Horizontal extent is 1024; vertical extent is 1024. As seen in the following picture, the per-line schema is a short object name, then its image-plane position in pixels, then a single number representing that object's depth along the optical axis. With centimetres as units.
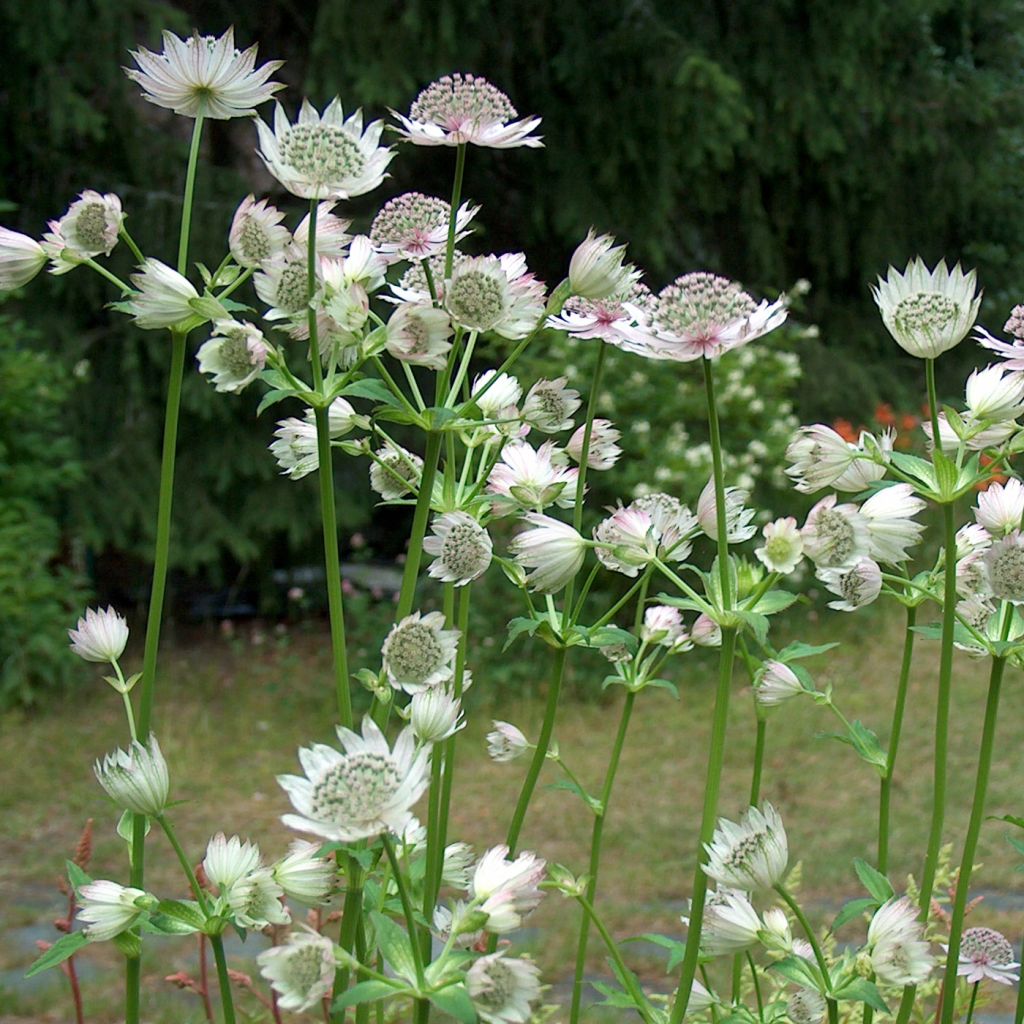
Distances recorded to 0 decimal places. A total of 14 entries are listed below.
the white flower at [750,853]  39
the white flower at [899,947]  40
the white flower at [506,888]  37
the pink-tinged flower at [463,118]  44
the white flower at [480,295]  41
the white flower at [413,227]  45
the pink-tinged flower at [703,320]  40
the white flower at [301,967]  36
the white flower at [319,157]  40
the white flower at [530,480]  47
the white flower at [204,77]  43
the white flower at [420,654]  40
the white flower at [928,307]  42
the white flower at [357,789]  36
